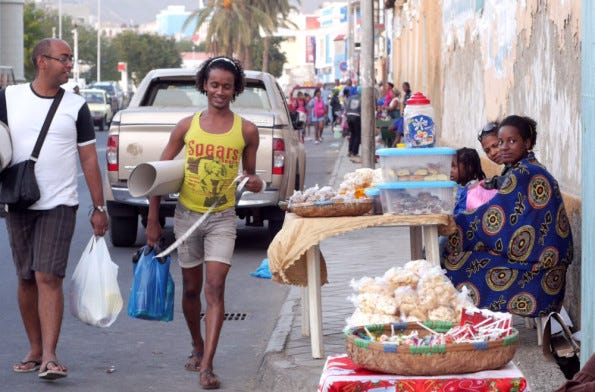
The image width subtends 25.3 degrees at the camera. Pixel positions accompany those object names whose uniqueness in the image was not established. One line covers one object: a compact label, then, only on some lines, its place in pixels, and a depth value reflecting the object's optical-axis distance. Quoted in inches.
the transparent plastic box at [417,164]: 264.6
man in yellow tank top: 278.4
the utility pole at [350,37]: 2378.6
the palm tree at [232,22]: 2385.6
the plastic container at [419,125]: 266.5
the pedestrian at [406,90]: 1149.7
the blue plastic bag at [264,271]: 343.3
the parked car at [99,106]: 2047.2
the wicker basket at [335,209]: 279.0
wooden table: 268.4
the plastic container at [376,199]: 283.7
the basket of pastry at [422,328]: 178.9
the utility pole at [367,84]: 801.6
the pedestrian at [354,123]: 1213.1
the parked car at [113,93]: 2510.3
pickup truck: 504.1
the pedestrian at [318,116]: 1693.7
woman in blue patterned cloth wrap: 283.0
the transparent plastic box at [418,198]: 267.9
